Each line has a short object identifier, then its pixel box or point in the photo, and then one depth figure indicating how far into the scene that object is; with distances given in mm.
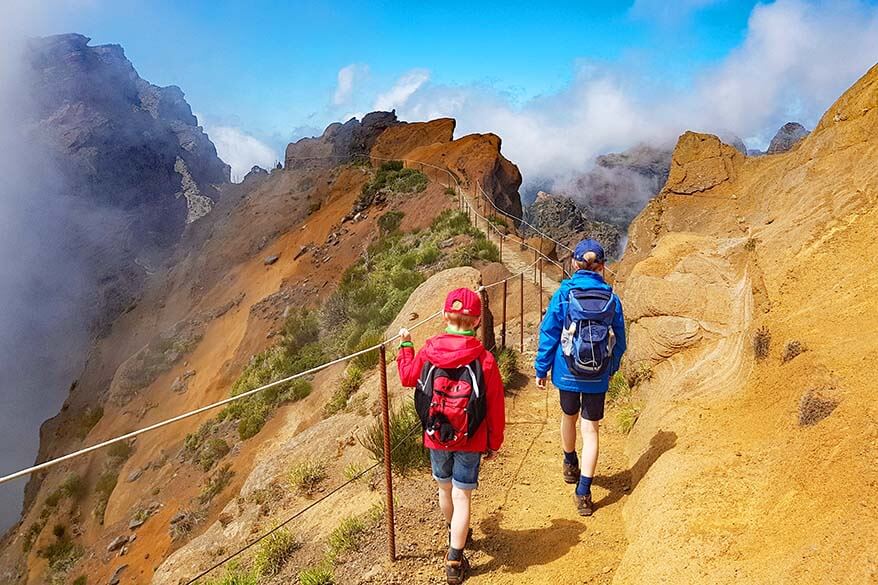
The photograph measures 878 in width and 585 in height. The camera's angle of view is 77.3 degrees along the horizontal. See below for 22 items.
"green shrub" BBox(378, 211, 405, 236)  24375
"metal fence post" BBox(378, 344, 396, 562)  4175
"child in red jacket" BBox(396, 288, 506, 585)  3494
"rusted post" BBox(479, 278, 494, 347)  7250
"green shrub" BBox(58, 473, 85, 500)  20625
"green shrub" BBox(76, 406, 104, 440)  27516
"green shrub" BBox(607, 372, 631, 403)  6785
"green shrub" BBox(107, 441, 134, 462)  20766
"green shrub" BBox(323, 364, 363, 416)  11412
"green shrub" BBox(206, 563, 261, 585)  5336
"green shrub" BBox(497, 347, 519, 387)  8320
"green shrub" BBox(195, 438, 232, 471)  14469
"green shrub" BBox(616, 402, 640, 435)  6090
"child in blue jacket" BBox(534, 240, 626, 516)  4328
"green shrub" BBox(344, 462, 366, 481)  6781
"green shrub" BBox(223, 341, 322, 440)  14691
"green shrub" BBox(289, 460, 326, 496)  7773
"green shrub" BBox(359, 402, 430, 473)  5922
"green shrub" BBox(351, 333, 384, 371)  11727
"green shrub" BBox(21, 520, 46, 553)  20484
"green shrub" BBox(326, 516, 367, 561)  4930
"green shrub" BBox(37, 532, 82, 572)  16328
